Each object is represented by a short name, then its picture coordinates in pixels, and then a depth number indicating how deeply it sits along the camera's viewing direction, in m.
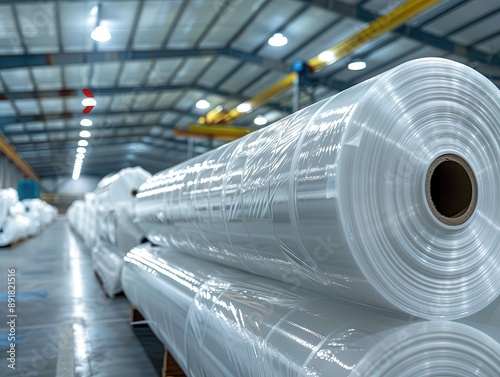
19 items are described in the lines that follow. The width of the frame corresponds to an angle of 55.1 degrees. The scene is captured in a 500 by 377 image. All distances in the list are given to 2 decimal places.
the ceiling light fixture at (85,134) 17.42
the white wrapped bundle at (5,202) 10.55
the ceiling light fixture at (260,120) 15.26
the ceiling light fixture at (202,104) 14.38
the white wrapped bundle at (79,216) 14.01
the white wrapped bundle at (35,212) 15.34
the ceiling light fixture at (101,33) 7.41
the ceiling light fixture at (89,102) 12.28
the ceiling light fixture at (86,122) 15.64
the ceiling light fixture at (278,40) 8.88
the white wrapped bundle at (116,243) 5.08
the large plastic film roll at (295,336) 1.21
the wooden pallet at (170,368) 2.67
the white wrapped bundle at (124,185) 6.54
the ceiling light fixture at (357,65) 9.52
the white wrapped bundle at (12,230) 10.88
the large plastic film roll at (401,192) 1.29
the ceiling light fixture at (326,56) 8.60
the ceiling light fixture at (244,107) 12.36
